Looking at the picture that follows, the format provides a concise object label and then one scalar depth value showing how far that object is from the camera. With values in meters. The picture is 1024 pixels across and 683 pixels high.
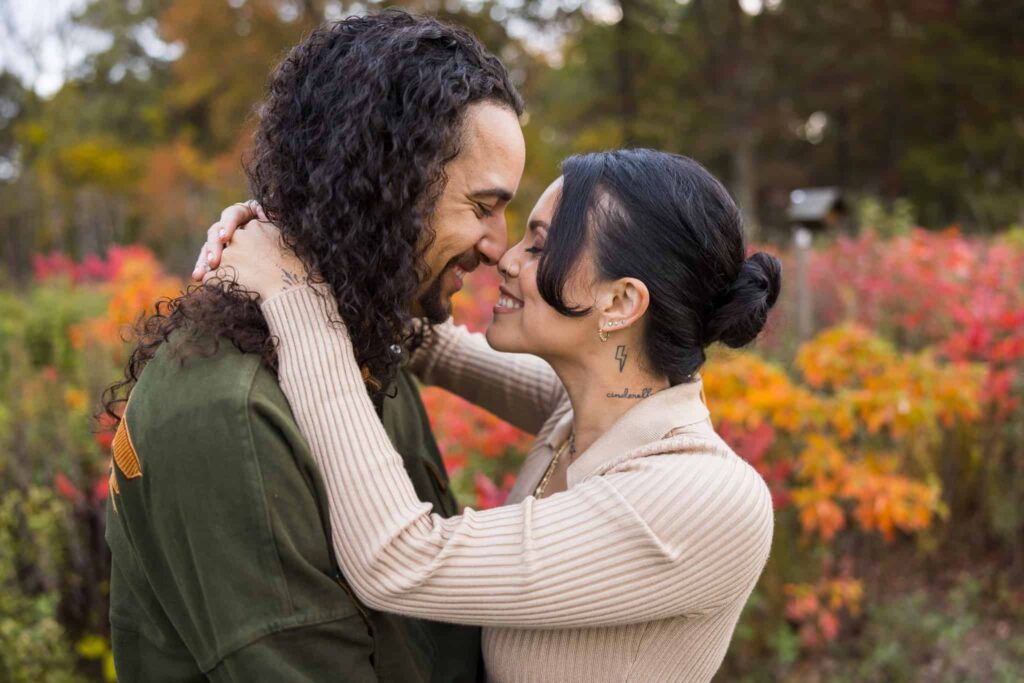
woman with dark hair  1.42
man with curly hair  1.28
